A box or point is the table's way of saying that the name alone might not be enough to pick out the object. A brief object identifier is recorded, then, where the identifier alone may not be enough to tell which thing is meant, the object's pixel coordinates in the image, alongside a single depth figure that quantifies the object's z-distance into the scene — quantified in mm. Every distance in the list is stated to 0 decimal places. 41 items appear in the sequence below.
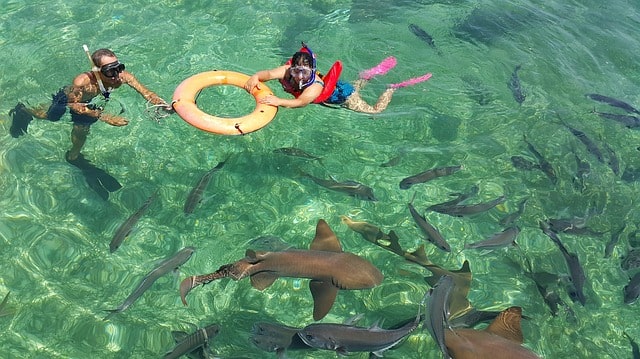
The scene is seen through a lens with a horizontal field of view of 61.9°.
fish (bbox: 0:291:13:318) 5887
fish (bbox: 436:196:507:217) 6910
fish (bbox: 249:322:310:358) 5074
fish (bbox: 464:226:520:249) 6509
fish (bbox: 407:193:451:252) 6481
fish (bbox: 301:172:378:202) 7137
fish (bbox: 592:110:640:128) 9117
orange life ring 7199
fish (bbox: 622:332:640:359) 6076
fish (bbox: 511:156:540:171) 8180
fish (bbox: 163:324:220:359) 5168
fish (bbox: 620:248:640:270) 6879
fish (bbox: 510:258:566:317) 6336
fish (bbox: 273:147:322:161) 7684
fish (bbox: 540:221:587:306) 6457
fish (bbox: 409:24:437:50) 10436
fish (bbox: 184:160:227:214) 6952
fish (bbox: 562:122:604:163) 8555
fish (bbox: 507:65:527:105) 9570
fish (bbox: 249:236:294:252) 6659
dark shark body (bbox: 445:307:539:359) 4832
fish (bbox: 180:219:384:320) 5566
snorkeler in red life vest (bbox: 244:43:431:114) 7738
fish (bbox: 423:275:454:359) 4719
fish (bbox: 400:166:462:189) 7418
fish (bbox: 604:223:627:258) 7129
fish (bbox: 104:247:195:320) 5867
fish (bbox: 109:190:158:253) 6504
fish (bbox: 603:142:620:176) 8555
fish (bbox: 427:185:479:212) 7055
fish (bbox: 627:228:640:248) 7321
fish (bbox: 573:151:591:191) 8242
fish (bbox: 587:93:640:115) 9328
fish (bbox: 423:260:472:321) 5414
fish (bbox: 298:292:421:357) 4750
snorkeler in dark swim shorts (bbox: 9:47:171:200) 7043
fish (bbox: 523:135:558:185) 8133
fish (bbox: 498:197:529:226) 7293
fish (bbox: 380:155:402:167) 8039
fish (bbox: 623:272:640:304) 6500
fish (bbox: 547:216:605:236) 7180
